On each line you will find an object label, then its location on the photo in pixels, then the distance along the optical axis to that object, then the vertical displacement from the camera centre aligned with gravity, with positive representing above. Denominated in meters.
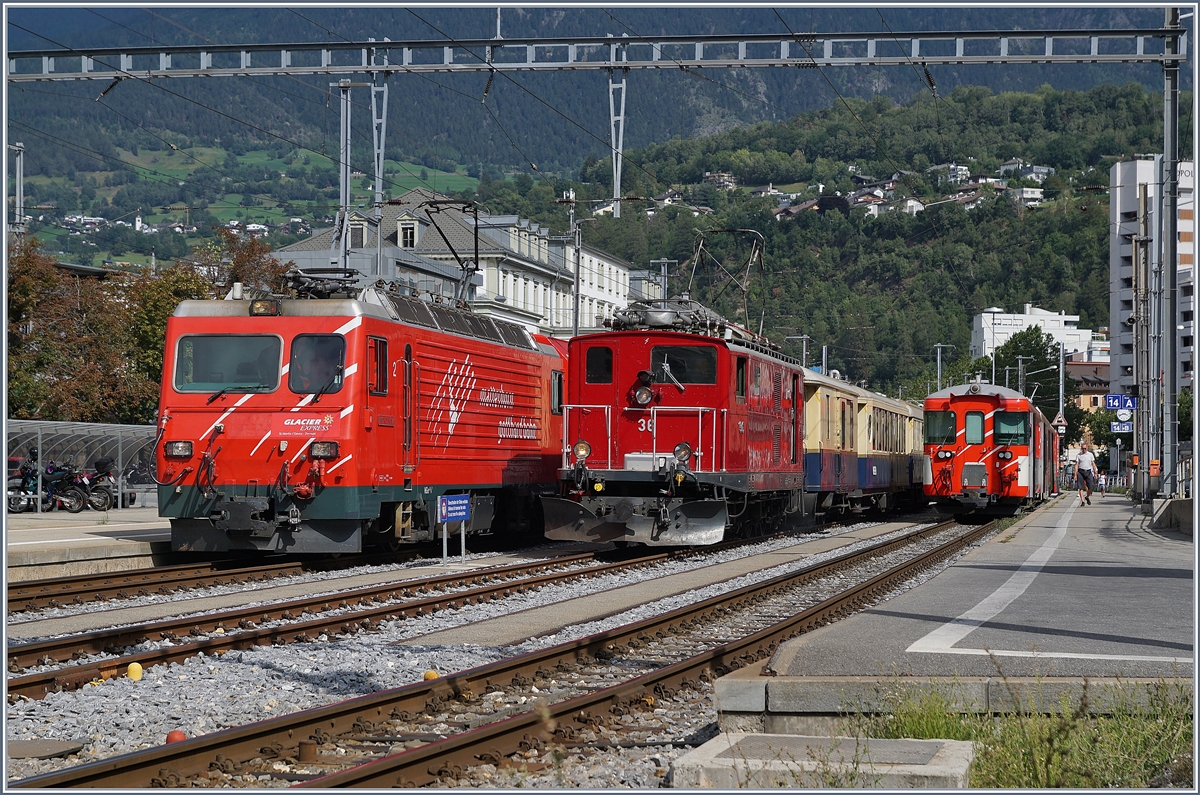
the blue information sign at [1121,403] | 39.06 +1.30
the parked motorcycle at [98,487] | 28.98 -1.19
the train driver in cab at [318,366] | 16.58 +0.90
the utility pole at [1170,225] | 23.97 +4.46
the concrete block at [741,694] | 7.36 -1.44
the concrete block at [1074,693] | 7.07 -1.37
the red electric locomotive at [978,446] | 31.16 -0.05
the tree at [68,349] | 29.38 +2.34
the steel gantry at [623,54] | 20.50 +6.37
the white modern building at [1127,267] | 103.81 +16.20
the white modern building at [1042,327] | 134.12 +12.39
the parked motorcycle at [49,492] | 28.91 -1.32
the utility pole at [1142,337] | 37.16 +3.52
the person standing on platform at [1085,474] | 41.25 -0.91
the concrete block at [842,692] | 7.30 -1.41
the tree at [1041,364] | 102.12 +6.45
